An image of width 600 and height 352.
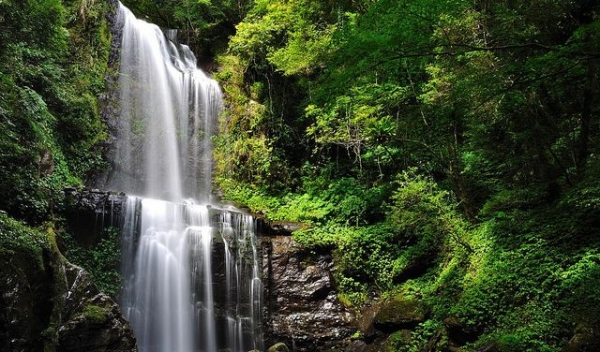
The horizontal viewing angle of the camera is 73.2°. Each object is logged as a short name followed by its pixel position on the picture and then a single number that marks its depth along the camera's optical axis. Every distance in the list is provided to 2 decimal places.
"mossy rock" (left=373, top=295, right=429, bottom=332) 9.05
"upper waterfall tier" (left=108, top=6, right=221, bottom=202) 14.60
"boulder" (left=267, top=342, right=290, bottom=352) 9.62
